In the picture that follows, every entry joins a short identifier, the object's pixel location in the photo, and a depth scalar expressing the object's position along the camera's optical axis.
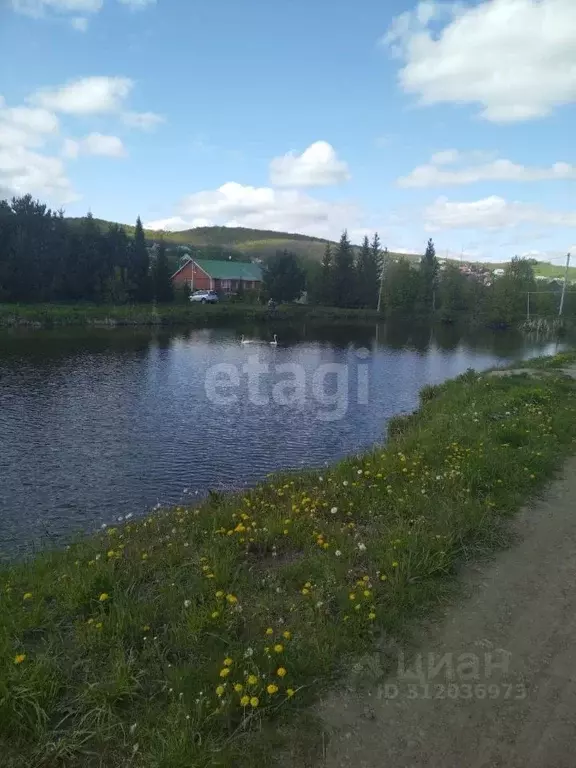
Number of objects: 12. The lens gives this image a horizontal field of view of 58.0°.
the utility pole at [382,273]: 97.91
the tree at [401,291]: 99.31
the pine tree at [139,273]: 70.31
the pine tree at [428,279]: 103.12
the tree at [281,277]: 86.62
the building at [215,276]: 103.62
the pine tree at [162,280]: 73.31
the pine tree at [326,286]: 90.50
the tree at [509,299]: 88.62
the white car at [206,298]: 81.44
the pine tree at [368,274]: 94.38
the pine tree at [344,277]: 90.75
